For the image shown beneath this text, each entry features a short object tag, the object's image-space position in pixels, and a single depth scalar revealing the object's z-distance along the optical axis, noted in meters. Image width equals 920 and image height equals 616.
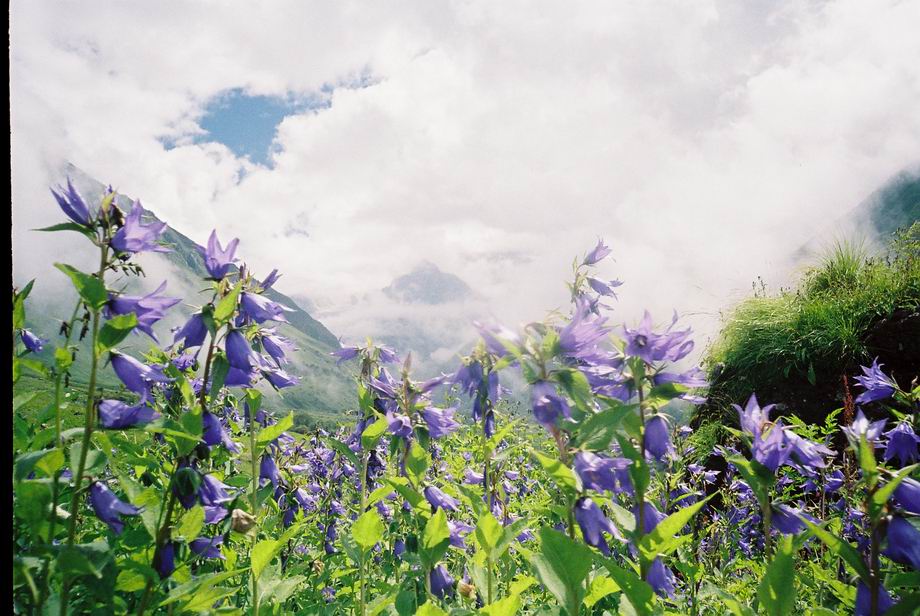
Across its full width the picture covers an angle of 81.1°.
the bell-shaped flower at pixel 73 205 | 1.35
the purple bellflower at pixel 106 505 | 1.41
